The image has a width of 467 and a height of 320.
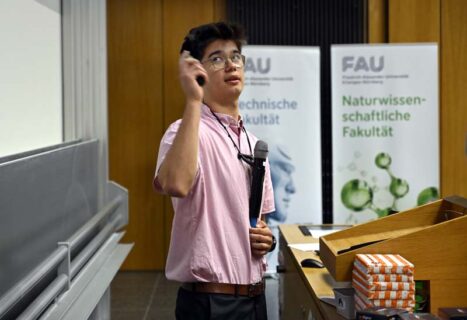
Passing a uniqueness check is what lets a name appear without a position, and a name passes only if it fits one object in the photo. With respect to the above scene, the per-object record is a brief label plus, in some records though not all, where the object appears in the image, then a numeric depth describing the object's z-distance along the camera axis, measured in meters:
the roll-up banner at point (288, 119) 6.05
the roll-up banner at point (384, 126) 6.18
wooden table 2.33
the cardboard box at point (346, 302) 2.01
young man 2.19
